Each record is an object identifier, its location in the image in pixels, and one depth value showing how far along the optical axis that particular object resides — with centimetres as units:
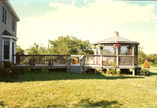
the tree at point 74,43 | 3358
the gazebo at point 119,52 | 1396
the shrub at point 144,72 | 1373
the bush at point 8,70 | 952
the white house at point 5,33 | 1172
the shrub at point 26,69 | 1226
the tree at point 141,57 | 3143
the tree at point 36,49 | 2324
